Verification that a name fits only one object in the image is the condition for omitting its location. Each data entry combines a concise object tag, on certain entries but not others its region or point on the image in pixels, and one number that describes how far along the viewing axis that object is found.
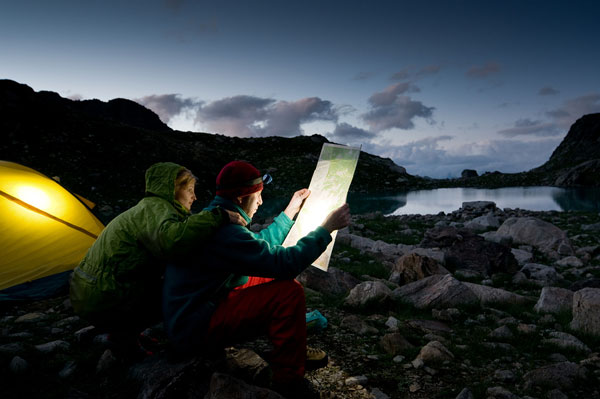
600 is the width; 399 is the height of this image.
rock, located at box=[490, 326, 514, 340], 4.36
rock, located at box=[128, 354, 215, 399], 2.80
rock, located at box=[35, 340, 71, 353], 3.85
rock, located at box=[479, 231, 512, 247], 11.19
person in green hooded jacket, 3.15
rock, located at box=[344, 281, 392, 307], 5.41
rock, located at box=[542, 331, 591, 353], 3.99
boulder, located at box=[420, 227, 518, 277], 8.07
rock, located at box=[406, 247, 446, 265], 8.59
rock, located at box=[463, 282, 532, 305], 5.73
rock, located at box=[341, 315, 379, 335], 4.48
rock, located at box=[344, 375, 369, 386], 3.29
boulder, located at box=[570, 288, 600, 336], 4.45
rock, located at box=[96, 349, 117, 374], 3.44
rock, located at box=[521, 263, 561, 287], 7.39
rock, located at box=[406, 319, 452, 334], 4.58
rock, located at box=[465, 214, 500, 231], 14.35
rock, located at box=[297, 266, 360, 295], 6.32
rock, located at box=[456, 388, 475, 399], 2.93
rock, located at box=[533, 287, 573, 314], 5.27
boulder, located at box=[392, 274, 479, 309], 5.45
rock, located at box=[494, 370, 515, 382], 3.30
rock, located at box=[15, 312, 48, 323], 4.88
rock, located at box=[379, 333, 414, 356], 3.92
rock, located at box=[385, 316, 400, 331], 4.62
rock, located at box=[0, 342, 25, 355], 3.70
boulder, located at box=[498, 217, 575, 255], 10.61
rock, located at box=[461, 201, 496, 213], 23.04
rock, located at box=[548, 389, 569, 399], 2.92
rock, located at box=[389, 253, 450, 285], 6.89
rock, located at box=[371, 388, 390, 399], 3.06
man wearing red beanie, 2.64
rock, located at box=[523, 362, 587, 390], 3.10
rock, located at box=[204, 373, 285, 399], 2.61
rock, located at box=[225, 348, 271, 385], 3.19
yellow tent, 5.89
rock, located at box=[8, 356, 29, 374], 3.32
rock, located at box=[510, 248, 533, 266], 9.08
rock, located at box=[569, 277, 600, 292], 6.30
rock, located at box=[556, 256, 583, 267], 8.73
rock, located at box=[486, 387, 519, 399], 2.93
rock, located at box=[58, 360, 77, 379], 3.38
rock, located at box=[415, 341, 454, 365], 3.65
